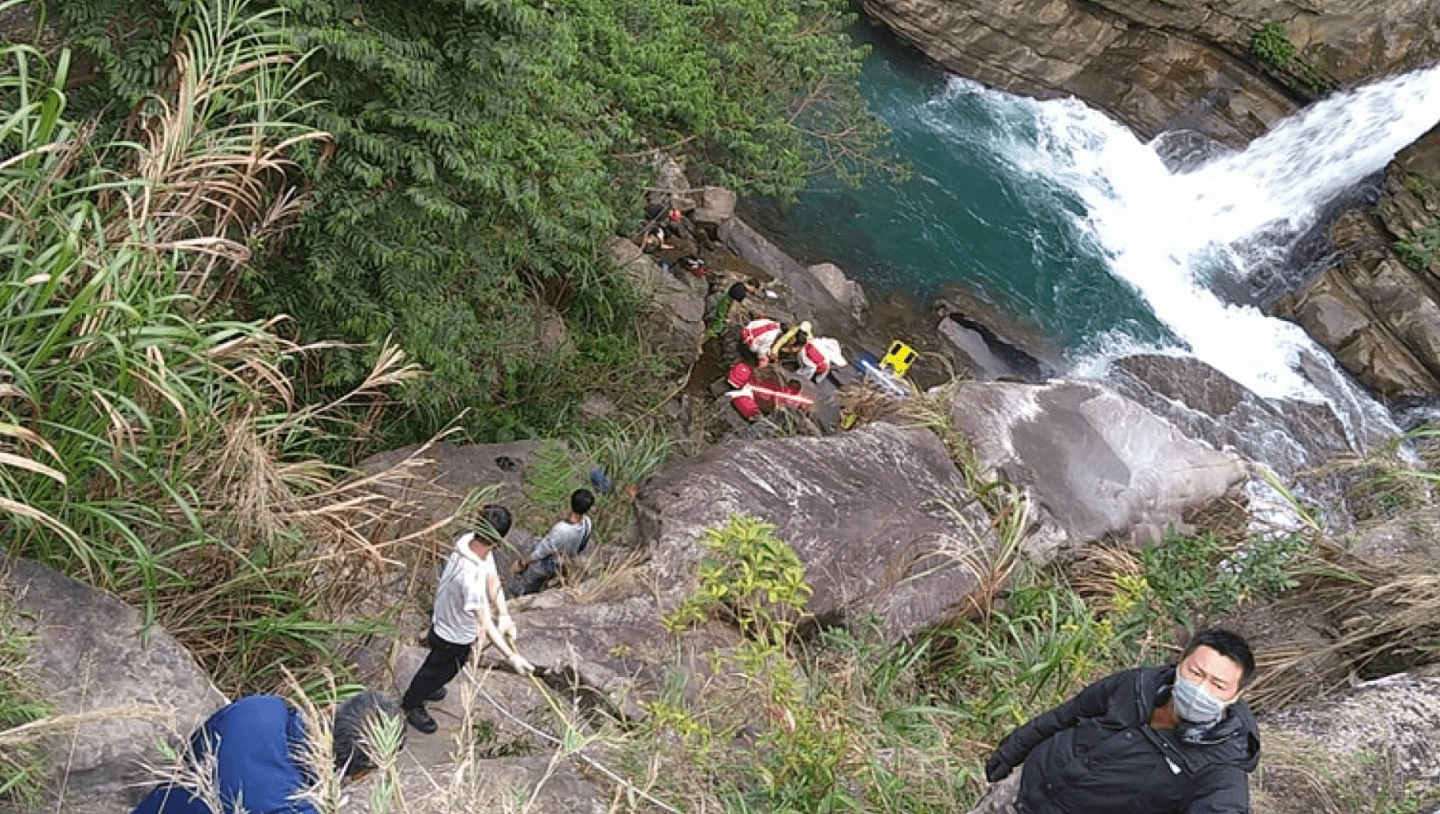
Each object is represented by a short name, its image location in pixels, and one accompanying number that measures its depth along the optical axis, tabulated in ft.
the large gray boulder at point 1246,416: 39.55
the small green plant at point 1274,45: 50.31
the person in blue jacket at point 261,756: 8.86
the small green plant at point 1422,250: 45.44
